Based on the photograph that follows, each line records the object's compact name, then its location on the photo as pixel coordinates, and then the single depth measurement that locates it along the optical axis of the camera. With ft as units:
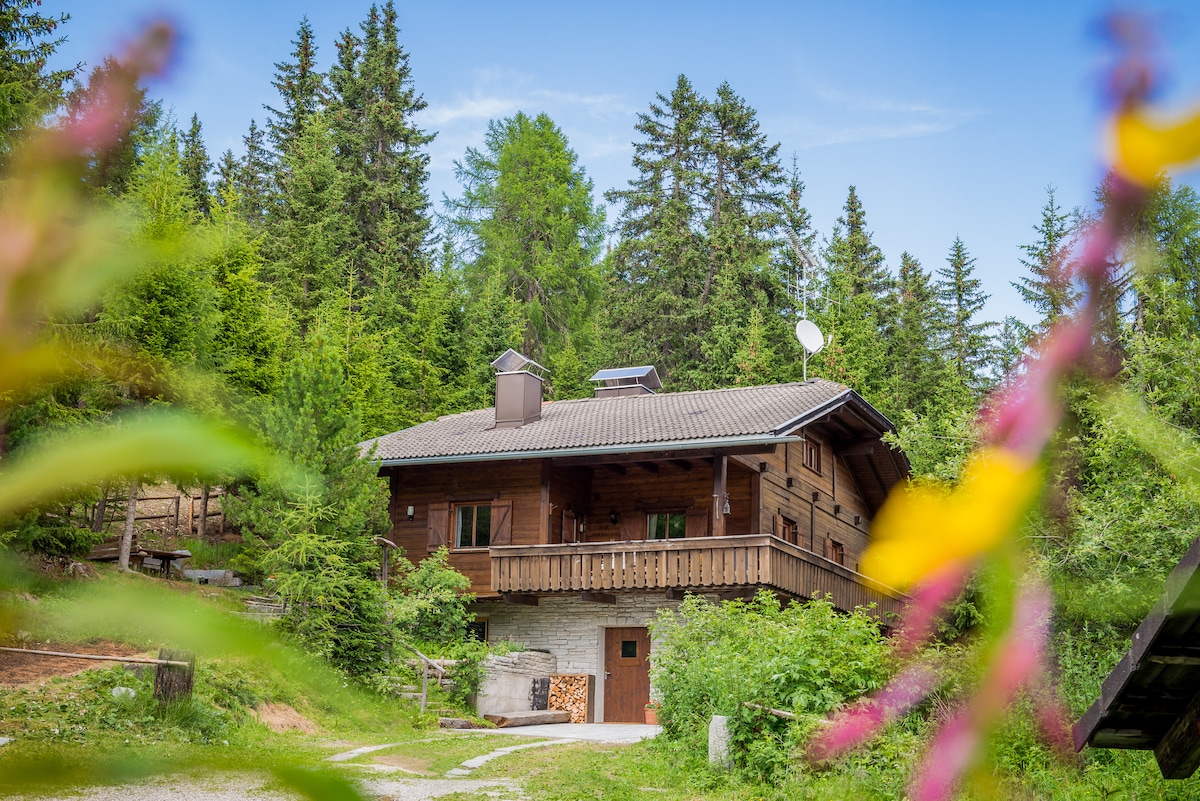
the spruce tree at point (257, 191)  116.88
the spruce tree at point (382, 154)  139.74
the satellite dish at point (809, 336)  78.84
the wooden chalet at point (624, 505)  65.26
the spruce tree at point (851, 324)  116.16
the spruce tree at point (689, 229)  137.18
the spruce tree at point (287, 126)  109.50
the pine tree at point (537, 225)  150.10
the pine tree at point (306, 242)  112.27
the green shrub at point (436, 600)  63.05
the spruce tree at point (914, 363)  108.51
